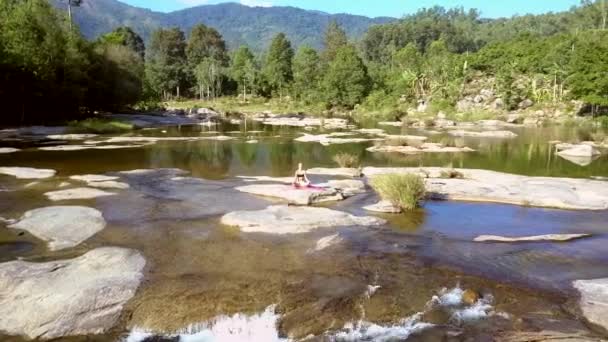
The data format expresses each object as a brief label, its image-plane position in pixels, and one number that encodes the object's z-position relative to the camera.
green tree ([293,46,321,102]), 114.43
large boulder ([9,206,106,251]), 15.80
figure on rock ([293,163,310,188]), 22.98
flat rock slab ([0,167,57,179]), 27.26
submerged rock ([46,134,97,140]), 49.12
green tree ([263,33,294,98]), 123.06
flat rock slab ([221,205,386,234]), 16.95
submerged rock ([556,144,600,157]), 39.80
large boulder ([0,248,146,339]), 10.45
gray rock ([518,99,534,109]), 91.12
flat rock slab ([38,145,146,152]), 40.09
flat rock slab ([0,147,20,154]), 38.33
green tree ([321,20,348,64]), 132.25
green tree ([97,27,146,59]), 87.24
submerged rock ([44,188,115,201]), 21.66
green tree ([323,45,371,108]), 104.19
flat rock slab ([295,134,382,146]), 48.14
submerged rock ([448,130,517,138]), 57.38
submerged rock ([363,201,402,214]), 20.12
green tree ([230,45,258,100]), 126.12
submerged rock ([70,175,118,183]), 26.00
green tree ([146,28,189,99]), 127.88
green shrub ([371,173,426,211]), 20.44
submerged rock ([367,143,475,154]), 41.80
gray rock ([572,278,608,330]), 10.76
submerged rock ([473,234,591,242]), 16.47
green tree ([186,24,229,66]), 158.75
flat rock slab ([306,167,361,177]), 29.20
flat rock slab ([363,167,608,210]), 21.80
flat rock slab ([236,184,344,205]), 21.09
